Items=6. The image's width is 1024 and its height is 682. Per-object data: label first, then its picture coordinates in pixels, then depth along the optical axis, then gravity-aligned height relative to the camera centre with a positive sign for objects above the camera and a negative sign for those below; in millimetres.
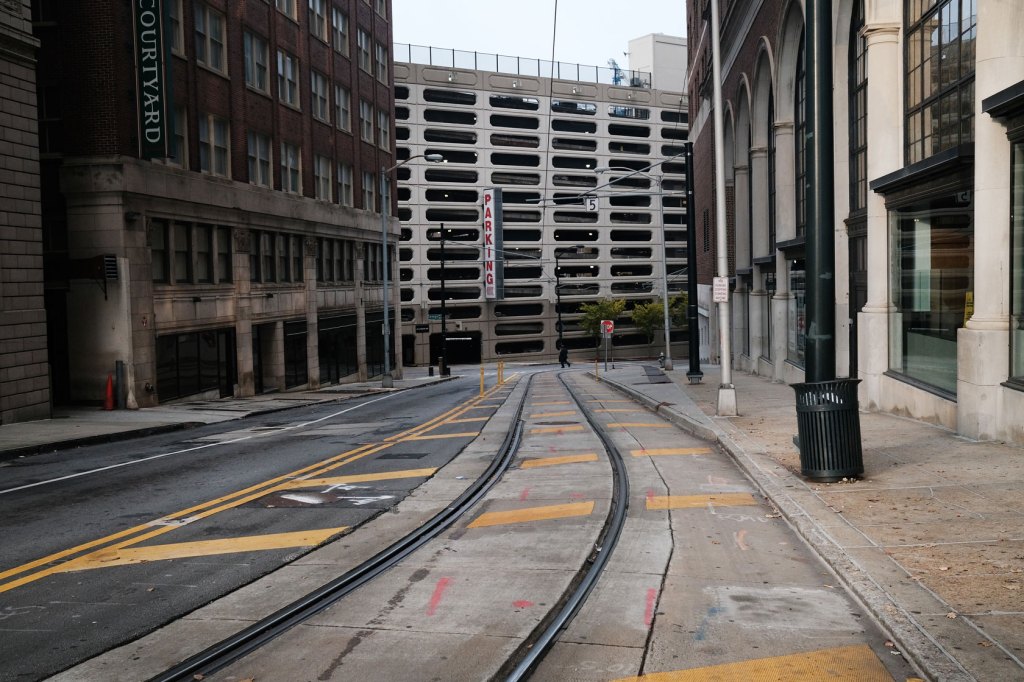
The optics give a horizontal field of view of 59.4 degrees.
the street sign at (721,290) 20406 +299
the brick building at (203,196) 26531 +4123
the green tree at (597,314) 94875 -904
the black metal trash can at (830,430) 11375 -1662
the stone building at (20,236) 21969 +1984
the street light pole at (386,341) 41156 -1484
